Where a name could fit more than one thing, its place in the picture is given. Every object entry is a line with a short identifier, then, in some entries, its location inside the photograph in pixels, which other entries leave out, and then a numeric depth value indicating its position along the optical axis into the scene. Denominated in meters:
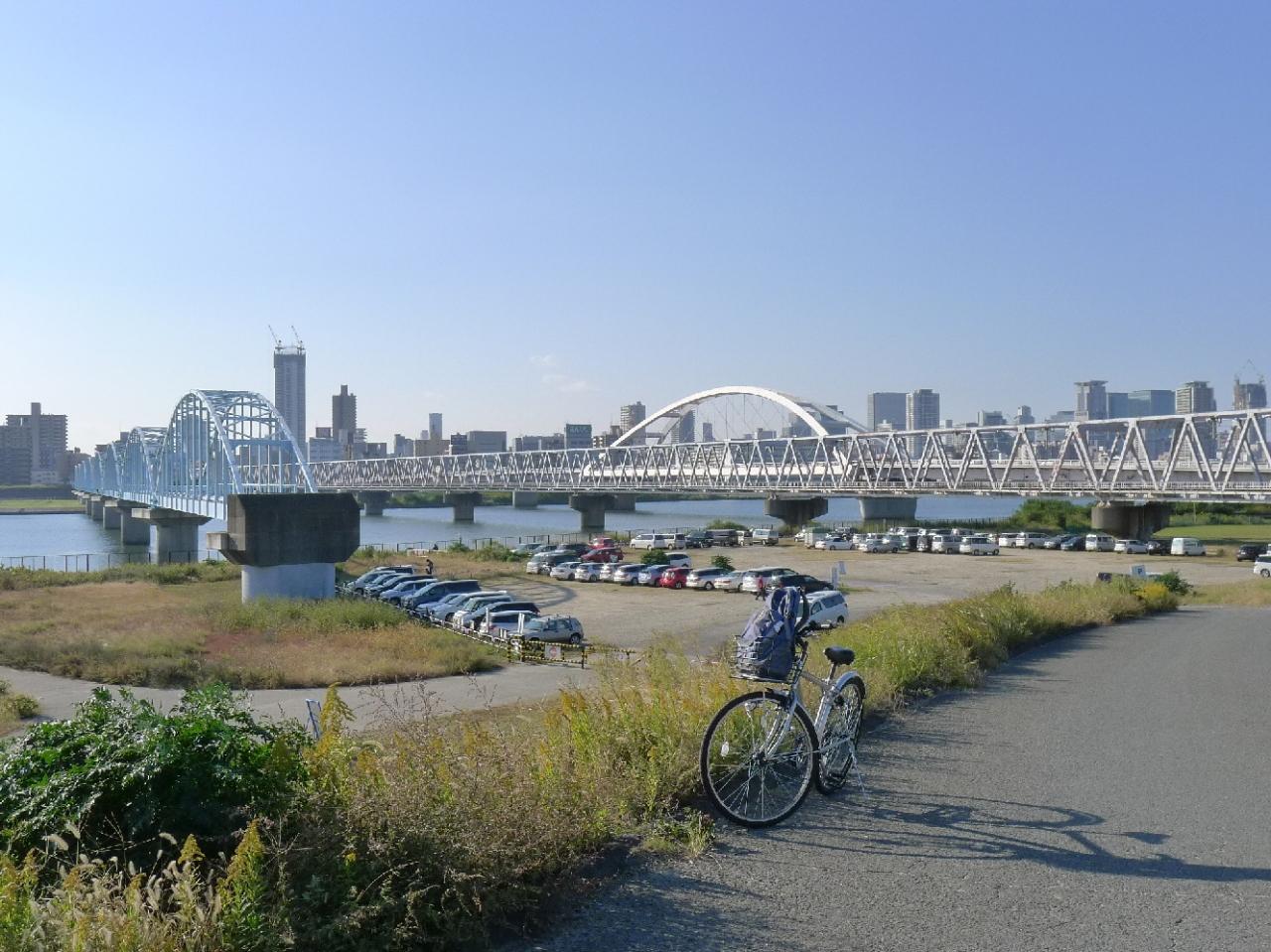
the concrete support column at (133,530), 112.88
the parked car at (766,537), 85.19
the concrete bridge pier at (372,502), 163.38
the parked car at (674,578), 52.31
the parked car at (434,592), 41.31
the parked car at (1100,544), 72.69
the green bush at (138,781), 4.89
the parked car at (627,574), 54.75
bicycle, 6.52
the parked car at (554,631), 31.25
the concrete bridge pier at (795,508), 107.62
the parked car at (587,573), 57.00
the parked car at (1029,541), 77.25
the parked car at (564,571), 58.19
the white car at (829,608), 31.59
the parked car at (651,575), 53.53
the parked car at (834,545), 78.19
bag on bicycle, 6.66
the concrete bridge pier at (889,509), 108.75
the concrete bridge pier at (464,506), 142.25
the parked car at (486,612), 35.08
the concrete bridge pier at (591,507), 118.88
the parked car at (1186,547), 67.56
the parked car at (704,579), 51.31
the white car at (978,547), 71.88
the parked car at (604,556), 62.83
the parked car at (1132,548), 70.53
